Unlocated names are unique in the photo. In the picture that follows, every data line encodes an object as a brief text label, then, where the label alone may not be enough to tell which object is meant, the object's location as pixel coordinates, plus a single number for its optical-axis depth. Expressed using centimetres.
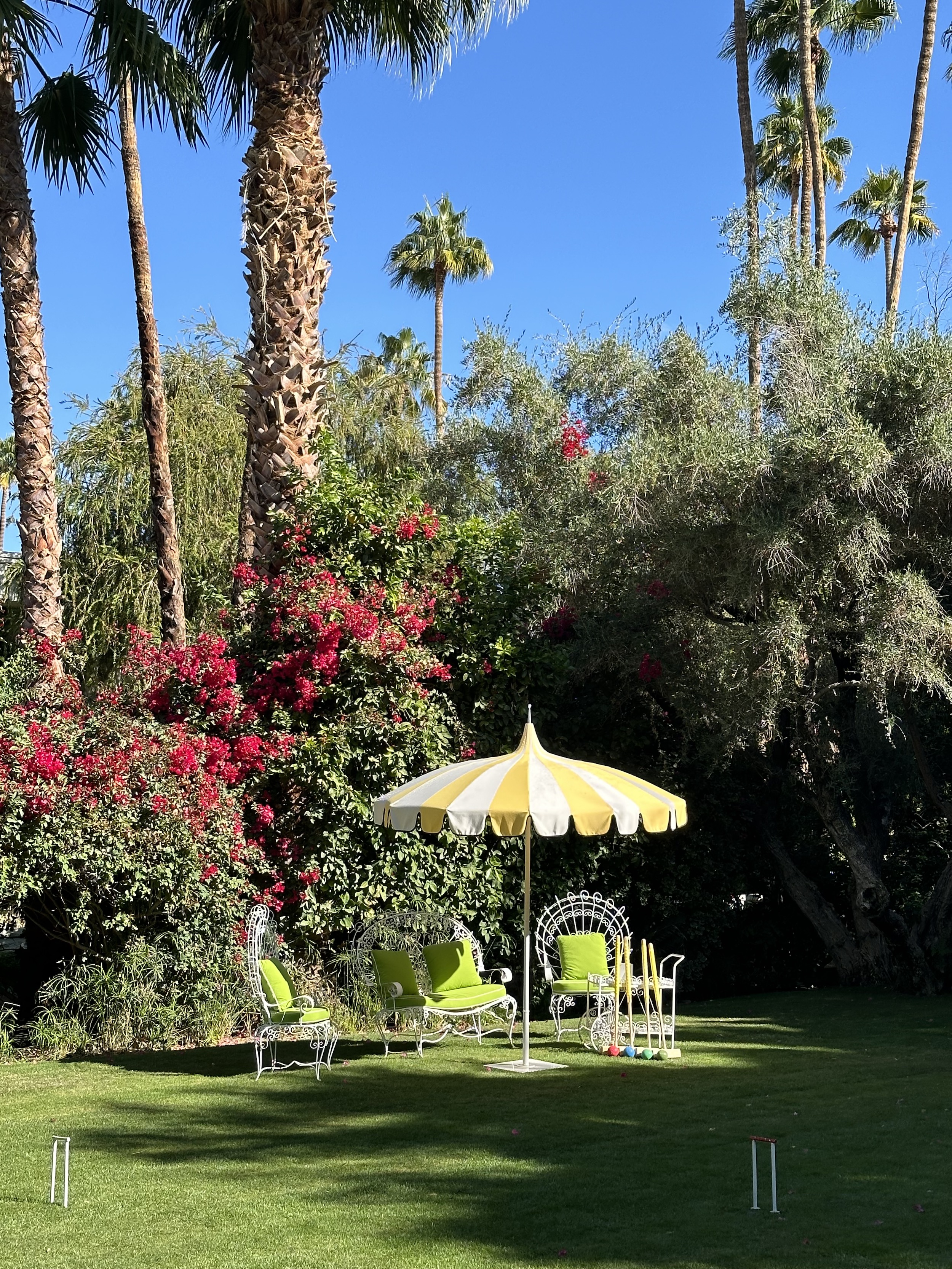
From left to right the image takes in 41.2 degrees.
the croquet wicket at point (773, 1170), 547
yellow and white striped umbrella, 941
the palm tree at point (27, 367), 1322
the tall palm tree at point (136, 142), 1447
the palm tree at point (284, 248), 1402
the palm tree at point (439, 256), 4069
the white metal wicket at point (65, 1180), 599
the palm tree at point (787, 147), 3253
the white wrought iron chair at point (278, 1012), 1011
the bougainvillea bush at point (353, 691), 1298
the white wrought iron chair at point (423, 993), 1094
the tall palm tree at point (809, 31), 2544
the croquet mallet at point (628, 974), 1080
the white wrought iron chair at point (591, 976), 1130
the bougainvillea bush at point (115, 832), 1101
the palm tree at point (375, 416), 2394
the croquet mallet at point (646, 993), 1057
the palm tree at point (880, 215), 3569
